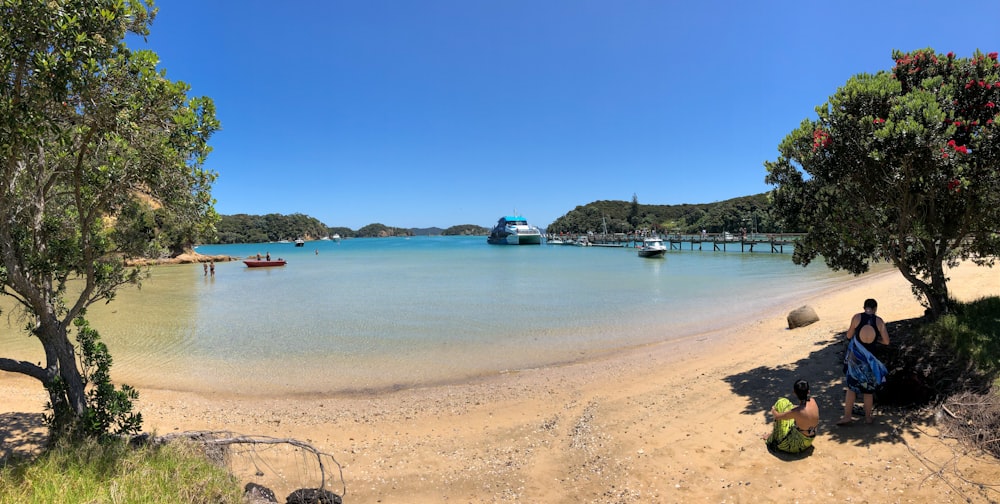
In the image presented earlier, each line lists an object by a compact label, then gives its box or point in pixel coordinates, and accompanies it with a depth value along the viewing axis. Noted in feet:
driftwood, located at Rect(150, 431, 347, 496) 16.01
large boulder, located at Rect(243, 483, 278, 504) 14.24
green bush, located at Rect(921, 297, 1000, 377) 18.86
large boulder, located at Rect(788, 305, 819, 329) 41.09
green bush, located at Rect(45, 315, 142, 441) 15.33
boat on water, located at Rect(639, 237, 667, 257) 201.46
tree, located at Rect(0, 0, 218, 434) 11.07
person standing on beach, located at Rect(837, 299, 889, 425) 18.03
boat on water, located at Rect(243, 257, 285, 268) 182.36
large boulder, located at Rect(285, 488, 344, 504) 15.33
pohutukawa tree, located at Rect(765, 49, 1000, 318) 18.85
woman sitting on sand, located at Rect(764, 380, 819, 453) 16.99
